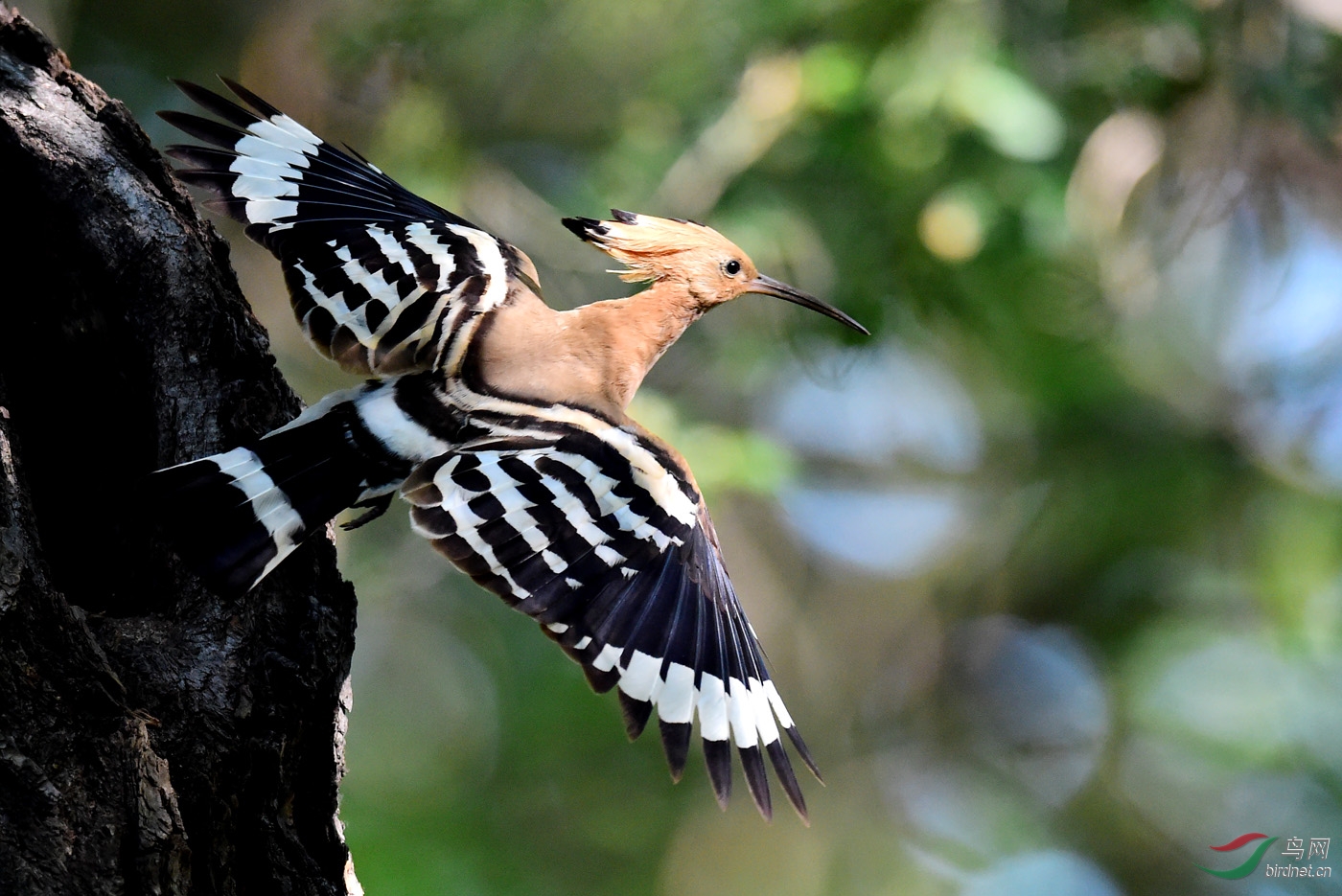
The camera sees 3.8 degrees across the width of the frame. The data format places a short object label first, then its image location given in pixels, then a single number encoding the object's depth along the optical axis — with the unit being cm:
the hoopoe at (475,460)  809
